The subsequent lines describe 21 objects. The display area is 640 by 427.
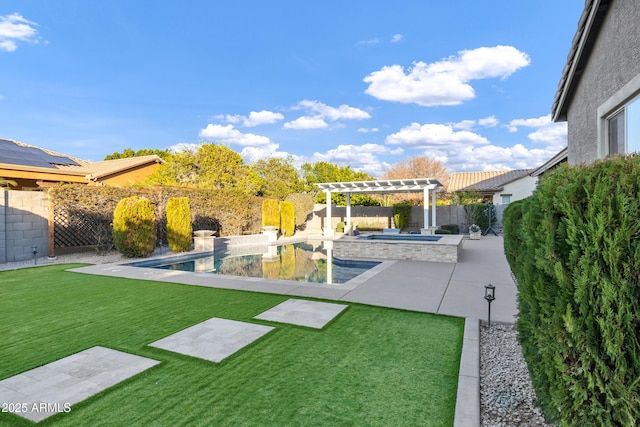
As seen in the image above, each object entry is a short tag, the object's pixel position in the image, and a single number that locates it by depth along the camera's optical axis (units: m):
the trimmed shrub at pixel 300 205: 26.88
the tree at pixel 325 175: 34.33
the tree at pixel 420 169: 48.94
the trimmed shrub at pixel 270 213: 22.84
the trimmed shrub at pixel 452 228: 23.28
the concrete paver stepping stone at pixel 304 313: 5.38
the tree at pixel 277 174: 30.49
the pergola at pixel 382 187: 21.72
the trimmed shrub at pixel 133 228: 12.66
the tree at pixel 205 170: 24.17
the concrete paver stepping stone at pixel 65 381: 3.09
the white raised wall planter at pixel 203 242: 15.83
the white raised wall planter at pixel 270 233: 20.15
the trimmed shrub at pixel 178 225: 14.98
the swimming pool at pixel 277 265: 10.13
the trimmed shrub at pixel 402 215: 27.77
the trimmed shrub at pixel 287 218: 24.47
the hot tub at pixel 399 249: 11.73
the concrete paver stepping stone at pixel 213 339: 4.23
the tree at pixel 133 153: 44.26
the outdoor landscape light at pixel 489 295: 5.33
